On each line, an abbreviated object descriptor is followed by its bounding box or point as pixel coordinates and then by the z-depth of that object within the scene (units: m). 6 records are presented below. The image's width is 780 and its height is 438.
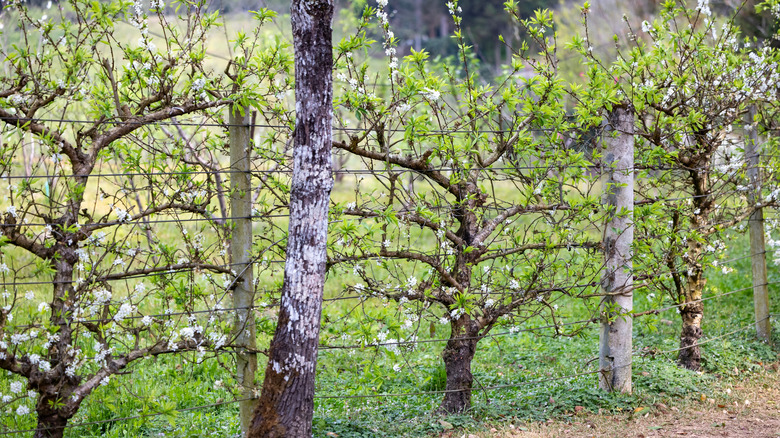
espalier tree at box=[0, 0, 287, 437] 6.77
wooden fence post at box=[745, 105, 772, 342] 11.30
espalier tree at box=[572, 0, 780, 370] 8.80
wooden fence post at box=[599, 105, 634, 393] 8.72
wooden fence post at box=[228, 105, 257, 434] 7.48
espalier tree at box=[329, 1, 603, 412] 7.57
